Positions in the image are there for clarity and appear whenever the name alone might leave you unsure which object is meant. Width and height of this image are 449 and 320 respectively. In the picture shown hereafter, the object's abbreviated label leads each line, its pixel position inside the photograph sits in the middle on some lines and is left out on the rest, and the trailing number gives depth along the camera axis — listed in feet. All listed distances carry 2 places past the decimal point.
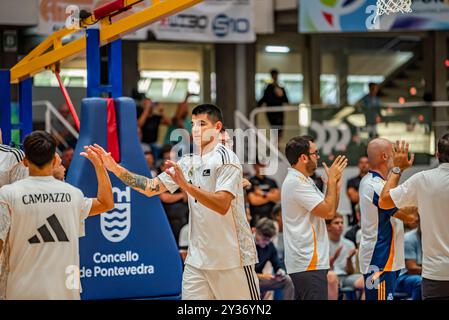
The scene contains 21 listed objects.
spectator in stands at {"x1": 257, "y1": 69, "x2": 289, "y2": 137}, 55.57
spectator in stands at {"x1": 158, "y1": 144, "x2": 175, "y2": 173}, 44.28
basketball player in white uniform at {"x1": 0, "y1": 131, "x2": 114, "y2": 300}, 19.27
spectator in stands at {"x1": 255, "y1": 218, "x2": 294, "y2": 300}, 35.22
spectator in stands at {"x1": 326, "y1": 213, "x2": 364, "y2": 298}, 36.37
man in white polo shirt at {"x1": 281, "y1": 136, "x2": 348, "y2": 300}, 26.16
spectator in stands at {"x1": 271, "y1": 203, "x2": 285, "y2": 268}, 37.65
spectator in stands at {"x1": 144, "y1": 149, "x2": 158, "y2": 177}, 43.62
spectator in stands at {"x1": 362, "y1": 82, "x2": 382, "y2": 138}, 49.57
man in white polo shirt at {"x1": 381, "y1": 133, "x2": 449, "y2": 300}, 22.86
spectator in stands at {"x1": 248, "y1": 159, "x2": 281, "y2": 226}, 43.06
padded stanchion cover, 27.12
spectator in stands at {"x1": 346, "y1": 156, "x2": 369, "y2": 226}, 42.59
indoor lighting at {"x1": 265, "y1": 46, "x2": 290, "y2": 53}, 60.29
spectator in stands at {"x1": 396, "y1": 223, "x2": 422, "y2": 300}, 36.17
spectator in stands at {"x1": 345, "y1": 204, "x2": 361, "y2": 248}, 37.37
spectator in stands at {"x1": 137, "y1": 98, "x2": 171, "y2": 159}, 49.39
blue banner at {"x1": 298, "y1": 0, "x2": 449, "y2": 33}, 52.70
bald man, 26.96
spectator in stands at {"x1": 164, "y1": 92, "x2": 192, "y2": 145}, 51.06
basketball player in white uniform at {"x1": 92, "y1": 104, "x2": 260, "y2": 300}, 23.39
